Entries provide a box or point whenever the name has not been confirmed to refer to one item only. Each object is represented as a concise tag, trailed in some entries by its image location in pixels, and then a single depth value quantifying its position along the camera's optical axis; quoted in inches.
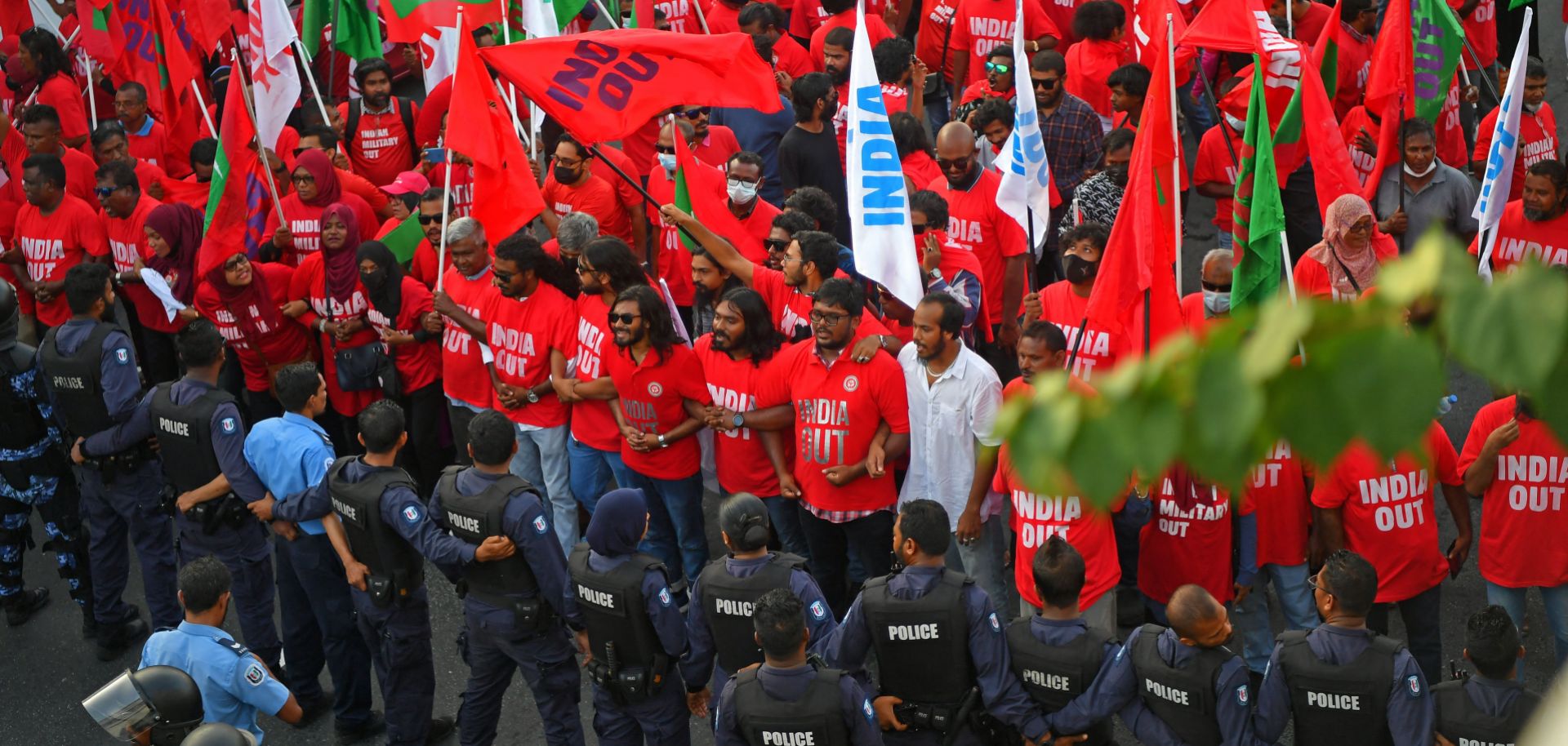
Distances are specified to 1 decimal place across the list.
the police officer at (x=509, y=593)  559.5
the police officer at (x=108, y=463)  693.3
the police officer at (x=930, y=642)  494.3
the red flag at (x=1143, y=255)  565.9
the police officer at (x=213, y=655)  514.0
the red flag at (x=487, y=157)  691.4
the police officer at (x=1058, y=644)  489.7
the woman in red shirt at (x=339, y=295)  786.2
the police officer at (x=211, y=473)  642.2
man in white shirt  592.4
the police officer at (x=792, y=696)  461.1
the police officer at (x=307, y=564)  620.7
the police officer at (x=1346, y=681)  457.7
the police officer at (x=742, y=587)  511.8
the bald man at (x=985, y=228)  764.0
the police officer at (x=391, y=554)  574.9
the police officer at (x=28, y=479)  722.2
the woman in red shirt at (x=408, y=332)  773.3
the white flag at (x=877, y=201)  645.9
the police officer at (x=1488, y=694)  452.1
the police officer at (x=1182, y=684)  464.1
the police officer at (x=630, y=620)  519.5
